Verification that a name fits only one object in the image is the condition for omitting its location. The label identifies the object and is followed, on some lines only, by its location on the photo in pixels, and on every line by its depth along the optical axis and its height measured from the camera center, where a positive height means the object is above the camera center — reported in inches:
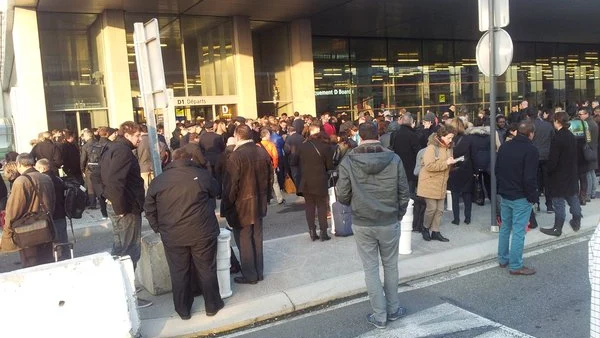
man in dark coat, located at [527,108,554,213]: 381.7 -28.9
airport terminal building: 693.3 +119.3
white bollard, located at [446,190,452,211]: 341.6 -60.8
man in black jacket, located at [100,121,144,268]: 224.8 -27.7
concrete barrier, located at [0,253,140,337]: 160.4 -53.0
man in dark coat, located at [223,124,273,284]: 237.6 -35.7
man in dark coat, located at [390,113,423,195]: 337.1 -22.6
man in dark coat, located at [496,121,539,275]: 236.4 -37.3
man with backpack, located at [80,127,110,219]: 398.9 -16.7
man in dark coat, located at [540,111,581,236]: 298.2 -40.3
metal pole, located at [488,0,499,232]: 305.2 -0.5
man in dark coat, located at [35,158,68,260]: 248.8 -32.3
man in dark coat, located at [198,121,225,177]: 437.5 -17.5
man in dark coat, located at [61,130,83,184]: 461.4 -19.8
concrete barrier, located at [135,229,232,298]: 220.7 -60.6
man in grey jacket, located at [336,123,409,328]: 186.5 -32.6
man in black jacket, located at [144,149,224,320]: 195.2 -37.3
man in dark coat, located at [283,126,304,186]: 436.1 -21.0
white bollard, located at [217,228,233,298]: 219.6 -59.0
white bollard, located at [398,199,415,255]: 269.0 -63.4
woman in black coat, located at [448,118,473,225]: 336.2 -45.6
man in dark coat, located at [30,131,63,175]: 437.4 -13.0
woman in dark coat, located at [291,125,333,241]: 305.3 -35.8
